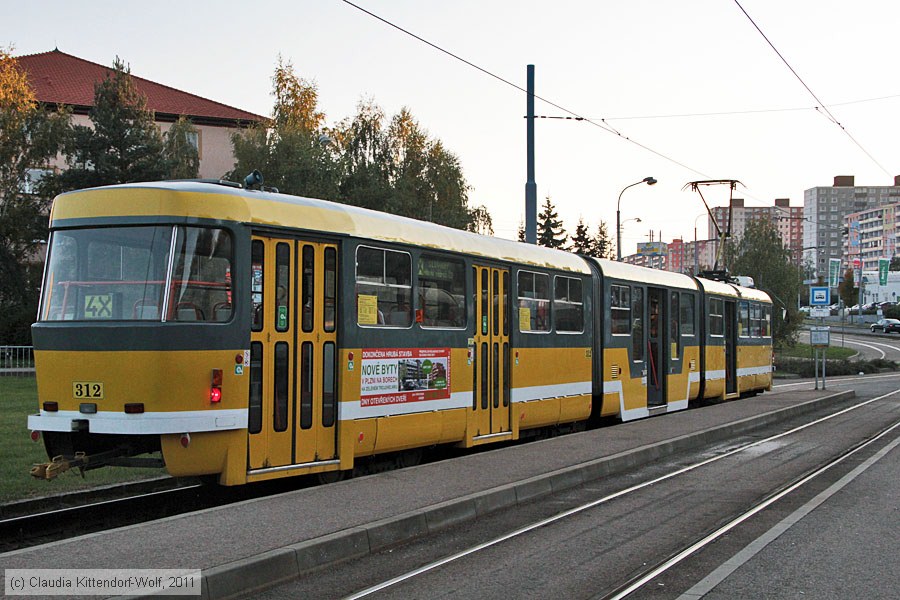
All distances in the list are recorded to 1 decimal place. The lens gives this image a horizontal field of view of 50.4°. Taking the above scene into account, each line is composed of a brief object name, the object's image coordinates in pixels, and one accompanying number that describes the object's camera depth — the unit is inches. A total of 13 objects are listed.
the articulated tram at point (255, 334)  350.3
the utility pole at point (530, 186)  855.7
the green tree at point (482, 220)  2029.5
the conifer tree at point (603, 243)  3496.6
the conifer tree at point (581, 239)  3331.7
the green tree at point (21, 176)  1558.8
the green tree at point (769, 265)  2635.3
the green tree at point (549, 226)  3184.1
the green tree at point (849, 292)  5452.8
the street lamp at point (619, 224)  1590.8
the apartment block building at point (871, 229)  7554.1
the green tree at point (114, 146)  1535.4
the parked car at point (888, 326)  3597.4
